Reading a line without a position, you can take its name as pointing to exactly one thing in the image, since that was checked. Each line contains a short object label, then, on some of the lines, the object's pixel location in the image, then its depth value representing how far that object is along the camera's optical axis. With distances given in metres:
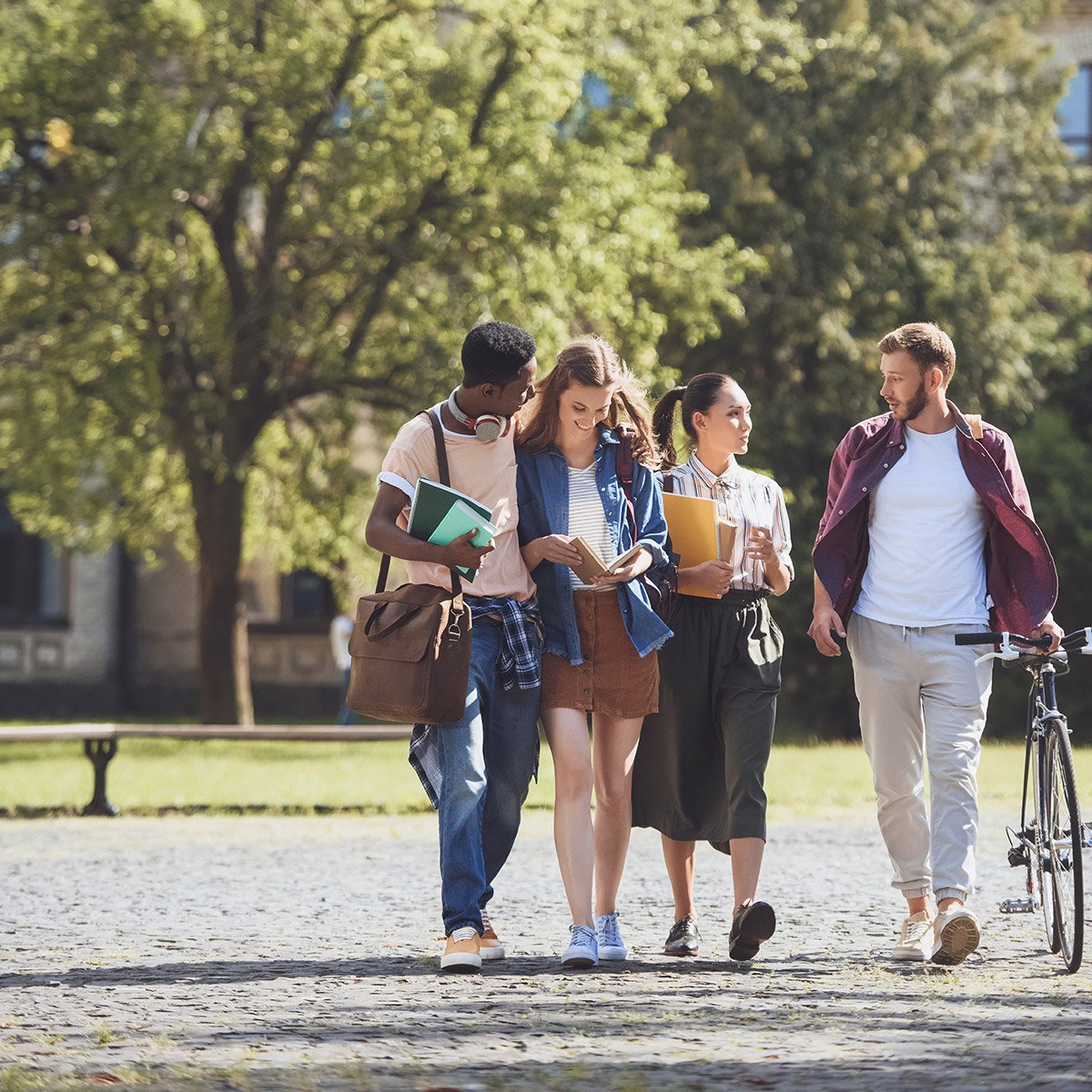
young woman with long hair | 12.58
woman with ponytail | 13.04
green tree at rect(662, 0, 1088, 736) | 47.56
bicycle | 12.12
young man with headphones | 12.19
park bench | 26.19
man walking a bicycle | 12.78
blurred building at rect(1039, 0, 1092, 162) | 62.16
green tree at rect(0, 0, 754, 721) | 36.41
